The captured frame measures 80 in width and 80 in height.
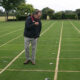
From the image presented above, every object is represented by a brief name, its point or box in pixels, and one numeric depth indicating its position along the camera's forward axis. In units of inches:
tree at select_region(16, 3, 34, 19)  1630.4
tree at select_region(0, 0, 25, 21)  1525.1
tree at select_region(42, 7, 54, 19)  1857.2
